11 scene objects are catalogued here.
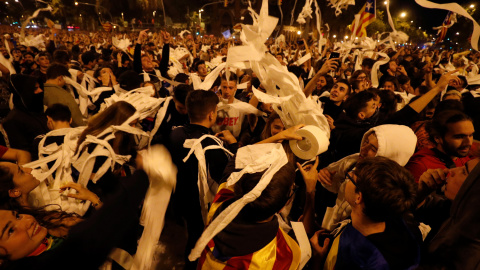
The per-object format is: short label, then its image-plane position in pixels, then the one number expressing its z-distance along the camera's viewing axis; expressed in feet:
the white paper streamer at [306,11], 14.16
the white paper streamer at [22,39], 24.76
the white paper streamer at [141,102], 8.67
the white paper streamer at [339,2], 18.43
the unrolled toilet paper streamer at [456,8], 6.23
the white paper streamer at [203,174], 7.18
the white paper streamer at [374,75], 17.15
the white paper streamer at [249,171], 4.58
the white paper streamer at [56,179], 6.42
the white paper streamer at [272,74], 6.81
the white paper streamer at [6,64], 13.08
